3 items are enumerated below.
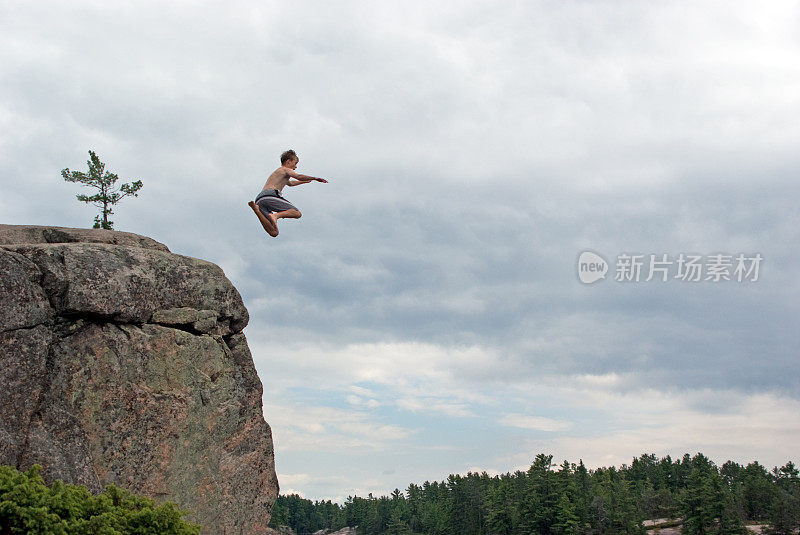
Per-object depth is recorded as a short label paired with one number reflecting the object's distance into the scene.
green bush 13.16
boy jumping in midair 20.22
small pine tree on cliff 33.47
